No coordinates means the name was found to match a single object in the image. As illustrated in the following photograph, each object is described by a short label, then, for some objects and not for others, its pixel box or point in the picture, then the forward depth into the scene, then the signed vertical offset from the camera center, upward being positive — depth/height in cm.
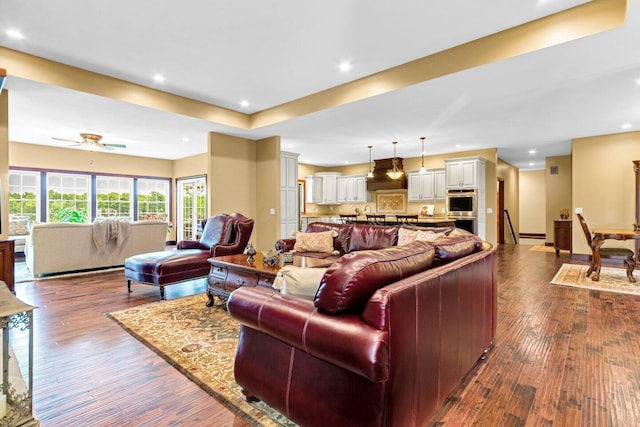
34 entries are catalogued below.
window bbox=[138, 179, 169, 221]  954 +44
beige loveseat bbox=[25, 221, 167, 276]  500 -57
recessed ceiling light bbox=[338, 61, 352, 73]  391 +185
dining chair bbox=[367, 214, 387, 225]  703 -15
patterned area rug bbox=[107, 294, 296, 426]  183 -109
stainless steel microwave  763 +23
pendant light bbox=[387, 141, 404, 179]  773 +98
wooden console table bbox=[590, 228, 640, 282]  461 -38
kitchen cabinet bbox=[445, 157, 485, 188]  760 +100
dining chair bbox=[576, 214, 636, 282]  481 -68
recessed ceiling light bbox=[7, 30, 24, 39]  324 +187
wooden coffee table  303 -61
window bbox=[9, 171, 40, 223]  751 +47
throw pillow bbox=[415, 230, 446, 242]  357 -26
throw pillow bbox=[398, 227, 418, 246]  388 -28
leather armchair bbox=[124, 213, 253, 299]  389 -56
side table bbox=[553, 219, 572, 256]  747 -55
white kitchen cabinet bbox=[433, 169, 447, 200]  843 +77
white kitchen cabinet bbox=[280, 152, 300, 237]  717 +43
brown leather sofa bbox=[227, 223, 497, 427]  124 -56
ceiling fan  611 +141
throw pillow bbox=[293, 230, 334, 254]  448 -42
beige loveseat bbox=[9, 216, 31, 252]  685 -36
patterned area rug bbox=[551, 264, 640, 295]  443 -106
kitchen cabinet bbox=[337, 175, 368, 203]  1015 +78
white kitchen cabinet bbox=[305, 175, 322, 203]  1068 +84
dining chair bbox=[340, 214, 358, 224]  848 -15
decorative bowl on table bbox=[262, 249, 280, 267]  319 -47
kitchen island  629 -19
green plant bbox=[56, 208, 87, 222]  773 -4
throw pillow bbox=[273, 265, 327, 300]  169 -37
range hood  915 +99
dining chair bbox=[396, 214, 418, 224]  636 -15
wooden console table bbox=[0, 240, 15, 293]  382 -59
